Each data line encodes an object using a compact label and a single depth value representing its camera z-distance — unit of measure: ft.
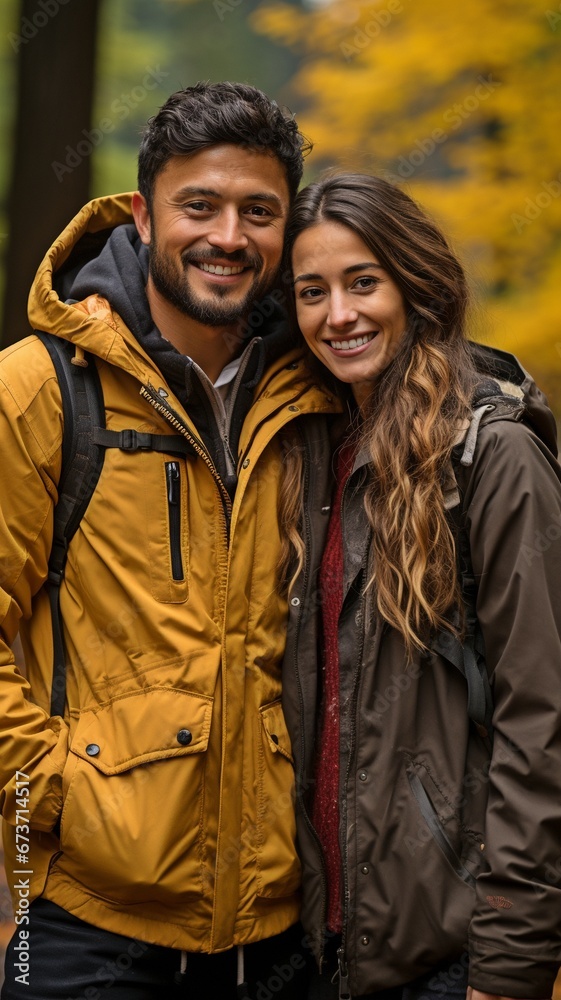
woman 8.20
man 8.89
